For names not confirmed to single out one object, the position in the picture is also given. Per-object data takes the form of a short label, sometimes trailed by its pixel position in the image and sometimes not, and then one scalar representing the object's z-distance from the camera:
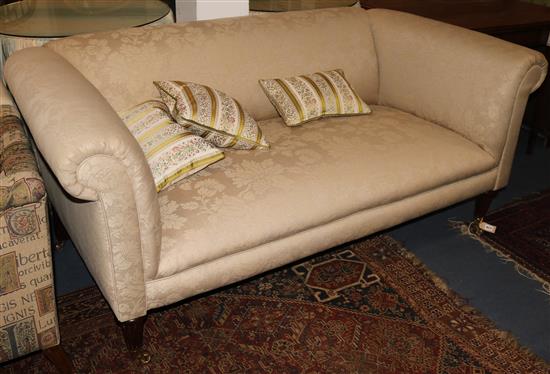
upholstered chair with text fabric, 1.34
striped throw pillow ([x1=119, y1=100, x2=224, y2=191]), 1.72
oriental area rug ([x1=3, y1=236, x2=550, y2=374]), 1.76
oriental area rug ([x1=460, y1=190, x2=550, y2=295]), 2.27
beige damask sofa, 1.50
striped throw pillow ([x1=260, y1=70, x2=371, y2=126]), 2.20
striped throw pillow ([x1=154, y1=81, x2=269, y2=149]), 1.87
